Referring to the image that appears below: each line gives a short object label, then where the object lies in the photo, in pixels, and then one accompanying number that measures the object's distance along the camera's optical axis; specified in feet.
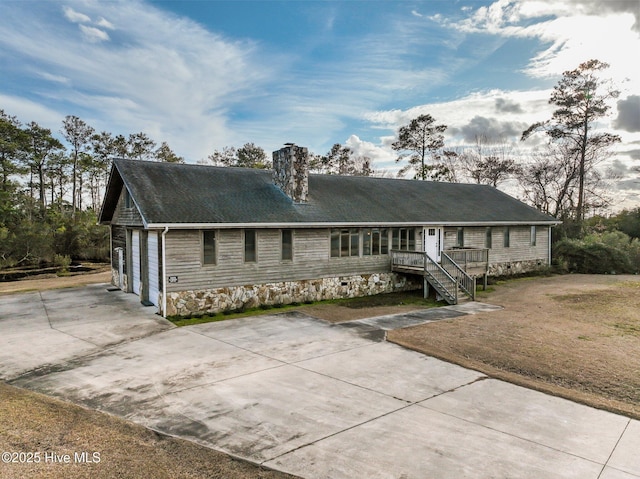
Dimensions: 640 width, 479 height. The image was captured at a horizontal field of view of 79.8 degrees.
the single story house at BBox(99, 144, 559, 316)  41.98
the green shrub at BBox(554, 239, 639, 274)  76.95
